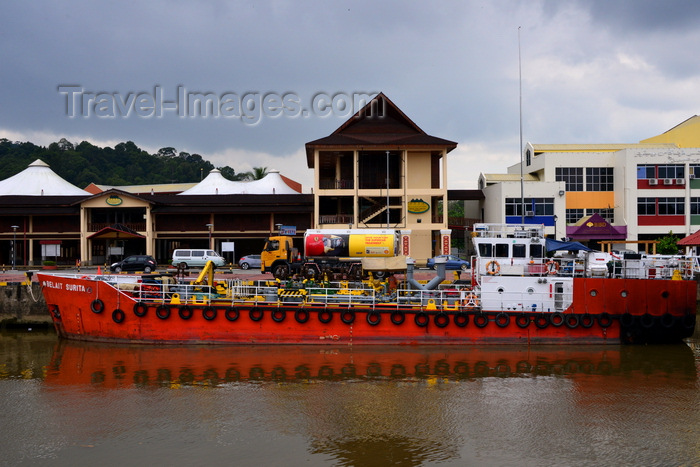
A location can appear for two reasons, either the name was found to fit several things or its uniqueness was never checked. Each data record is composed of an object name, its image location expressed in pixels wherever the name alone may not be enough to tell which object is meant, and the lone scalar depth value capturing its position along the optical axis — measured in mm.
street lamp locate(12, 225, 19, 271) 53797
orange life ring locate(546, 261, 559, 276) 25172
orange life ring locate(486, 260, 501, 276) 25422
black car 44969
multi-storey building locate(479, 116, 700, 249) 53719
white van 48719
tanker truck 35594
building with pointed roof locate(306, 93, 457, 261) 53906
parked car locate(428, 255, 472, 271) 45625
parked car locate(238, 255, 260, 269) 50844
